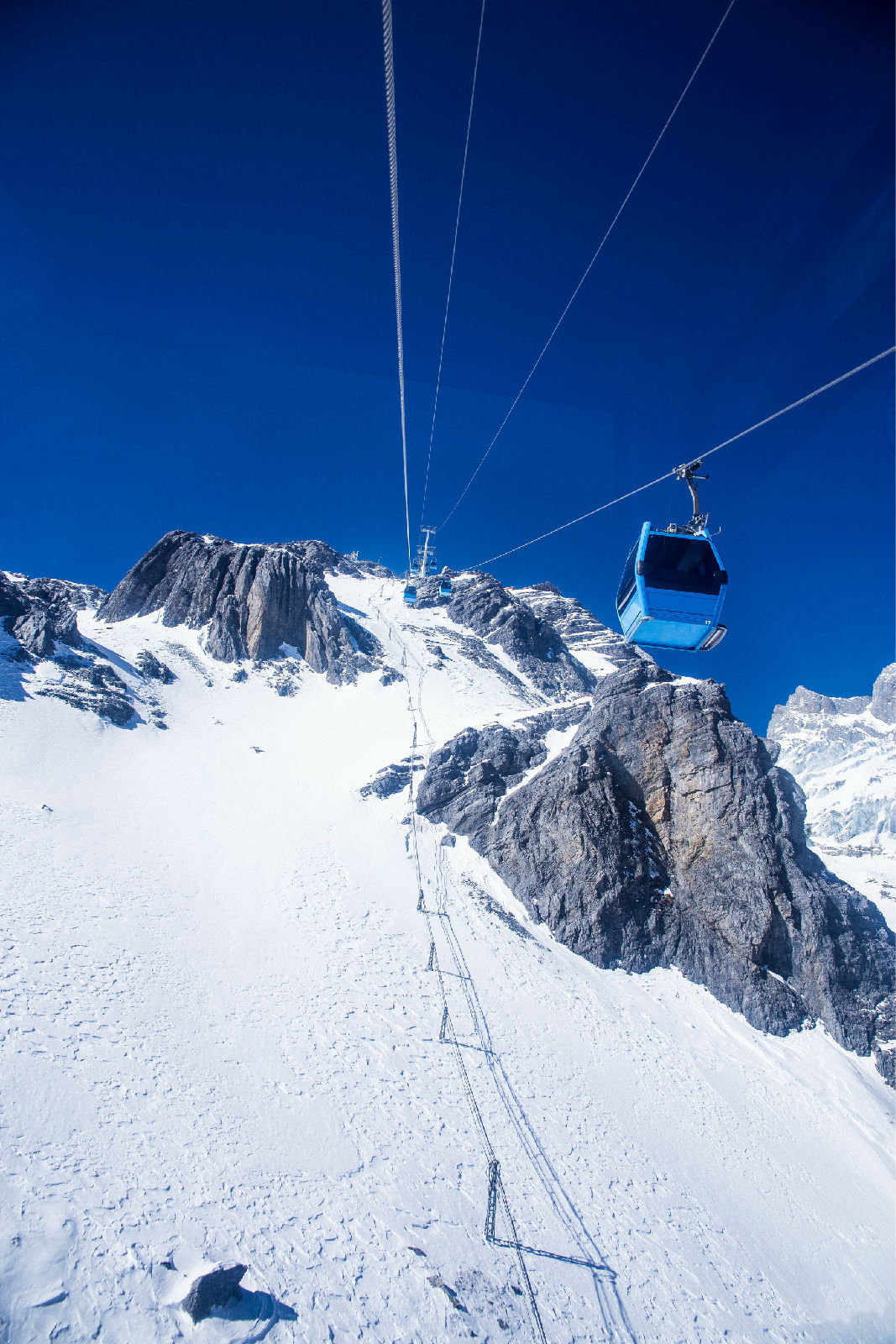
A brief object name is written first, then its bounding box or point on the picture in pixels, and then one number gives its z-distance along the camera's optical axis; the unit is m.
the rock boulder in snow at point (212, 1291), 9.52
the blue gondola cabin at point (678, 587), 11.34
